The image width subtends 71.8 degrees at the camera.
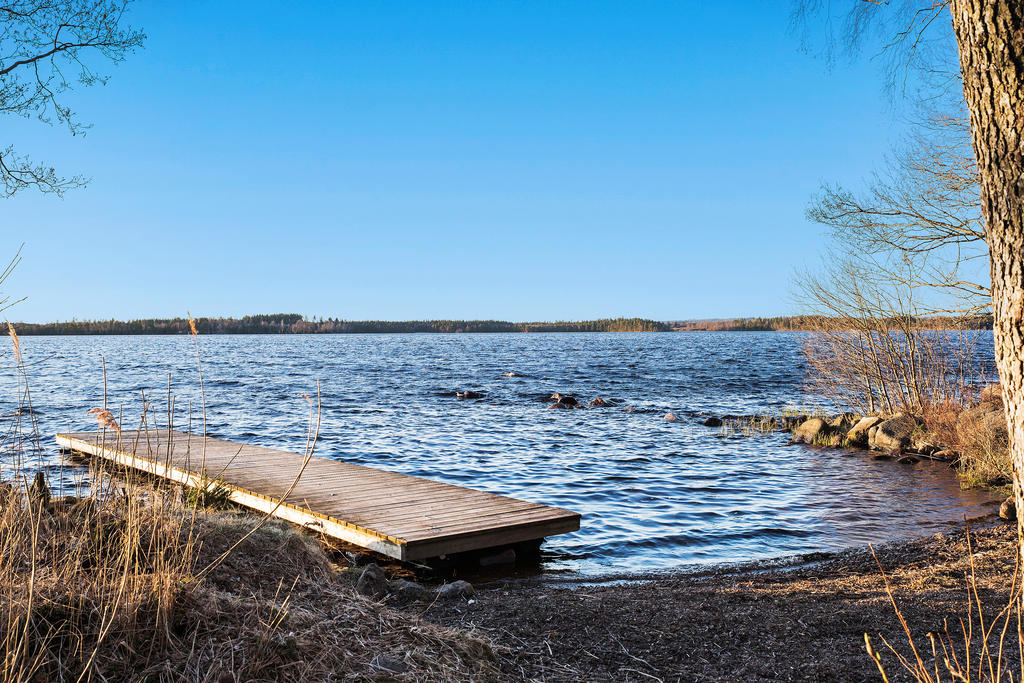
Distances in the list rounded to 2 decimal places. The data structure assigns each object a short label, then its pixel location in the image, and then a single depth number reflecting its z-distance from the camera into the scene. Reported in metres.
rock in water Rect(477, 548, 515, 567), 8.03
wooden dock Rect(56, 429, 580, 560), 7.52
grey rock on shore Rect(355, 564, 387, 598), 6.42
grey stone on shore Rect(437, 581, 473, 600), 6.33
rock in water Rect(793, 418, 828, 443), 18.45
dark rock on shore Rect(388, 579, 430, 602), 6.43
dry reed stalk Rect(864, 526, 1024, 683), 4.18
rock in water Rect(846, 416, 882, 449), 17.41
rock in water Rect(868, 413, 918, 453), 16.36
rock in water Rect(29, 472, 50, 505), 5.02
